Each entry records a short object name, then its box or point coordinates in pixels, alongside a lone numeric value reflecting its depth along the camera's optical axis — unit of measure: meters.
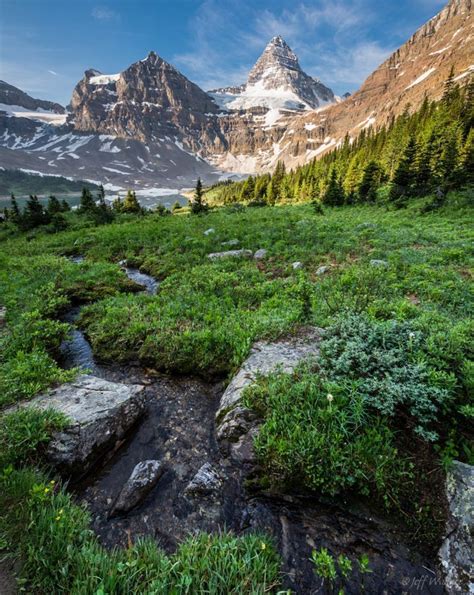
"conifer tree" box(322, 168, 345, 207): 34.31
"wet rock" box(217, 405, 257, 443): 4.72
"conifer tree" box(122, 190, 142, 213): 40.62
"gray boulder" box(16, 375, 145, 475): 4.30
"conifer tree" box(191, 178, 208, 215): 34.85
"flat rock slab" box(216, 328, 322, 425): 5.39
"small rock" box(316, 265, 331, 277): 10.95
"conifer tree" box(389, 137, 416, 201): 27.85
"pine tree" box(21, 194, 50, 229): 28.89
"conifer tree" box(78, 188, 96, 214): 32.77
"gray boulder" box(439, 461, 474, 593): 2.86
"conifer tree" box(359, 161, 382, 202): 32.31
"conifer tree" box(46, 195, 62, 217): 34.22
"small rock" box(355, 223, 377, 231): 17.05
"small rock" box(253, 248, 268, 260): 13.89
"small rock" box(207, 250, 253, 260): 14.04
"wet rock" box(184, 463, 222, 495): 4.15
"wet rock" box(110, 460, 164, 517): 3.94
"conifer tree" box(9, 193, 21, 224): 29.64
